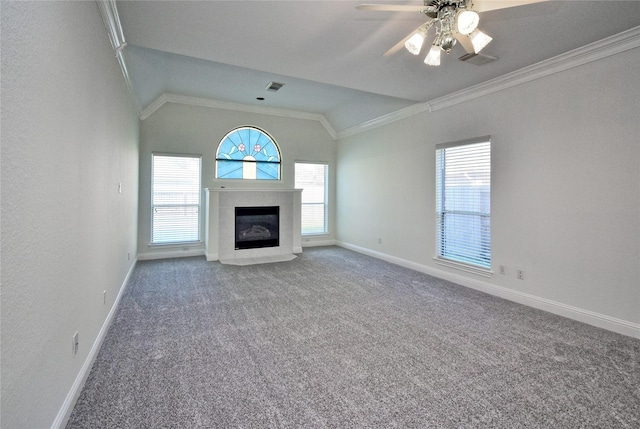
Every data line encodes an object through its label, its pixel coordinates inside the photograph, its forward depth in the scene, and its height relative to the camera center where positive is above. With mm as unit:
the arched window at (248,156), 6363 +1332
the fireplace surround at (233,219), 5773 -28
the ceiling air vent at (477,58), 2524 +1430
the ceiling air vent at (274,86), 4973 +2204
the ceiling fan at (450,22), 1864 +1334
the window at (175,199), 5773 +351
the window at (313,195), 7238 +566
